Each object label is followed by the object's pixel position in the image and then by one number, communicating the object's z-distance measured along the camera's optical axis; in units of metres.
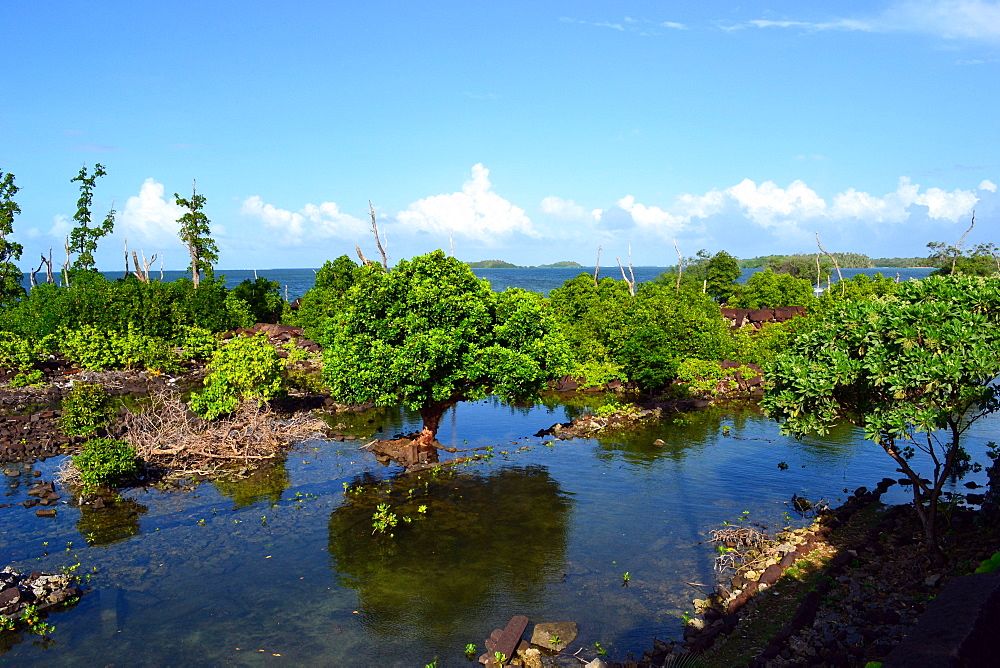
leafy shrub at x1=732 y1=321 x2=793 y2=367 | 39.09
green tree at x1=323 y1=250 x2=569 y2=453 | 22.86
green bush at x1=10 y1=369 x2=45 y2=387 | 36.47
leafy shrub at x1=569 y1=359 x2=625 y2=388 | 33.88
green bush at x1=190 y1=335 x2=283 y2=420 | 27.36
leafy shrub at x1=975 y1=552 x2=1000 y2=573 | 10.09
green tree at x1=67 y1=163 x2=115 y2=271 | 64.38
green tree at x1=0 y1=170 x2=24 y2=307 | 54.99
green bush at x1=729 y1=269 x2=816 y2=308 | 70.62
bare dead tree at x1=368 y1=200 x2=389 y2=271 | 51.75
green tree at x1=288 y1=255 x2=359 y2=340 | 49.34
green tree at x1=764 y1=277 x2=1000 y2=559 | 13.23
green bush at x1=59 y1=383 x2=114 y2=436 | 26.41
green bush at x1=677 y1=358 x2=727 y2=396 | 33.93
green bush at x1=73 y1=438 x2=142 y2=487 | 21.41
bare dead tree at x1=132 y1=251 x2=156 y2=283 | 67.38
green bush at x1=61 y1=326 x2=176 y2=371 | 41.12
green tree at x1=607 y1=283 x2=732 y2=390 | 33.97
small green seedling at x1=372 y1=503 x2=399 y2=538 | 18.50
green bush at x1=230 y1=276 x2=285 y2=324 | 61.75
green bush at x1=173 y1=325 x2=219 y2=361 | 44.66
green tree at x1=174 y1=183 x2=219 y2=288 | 66.44
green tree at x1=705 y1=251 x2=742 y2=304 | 80.88
